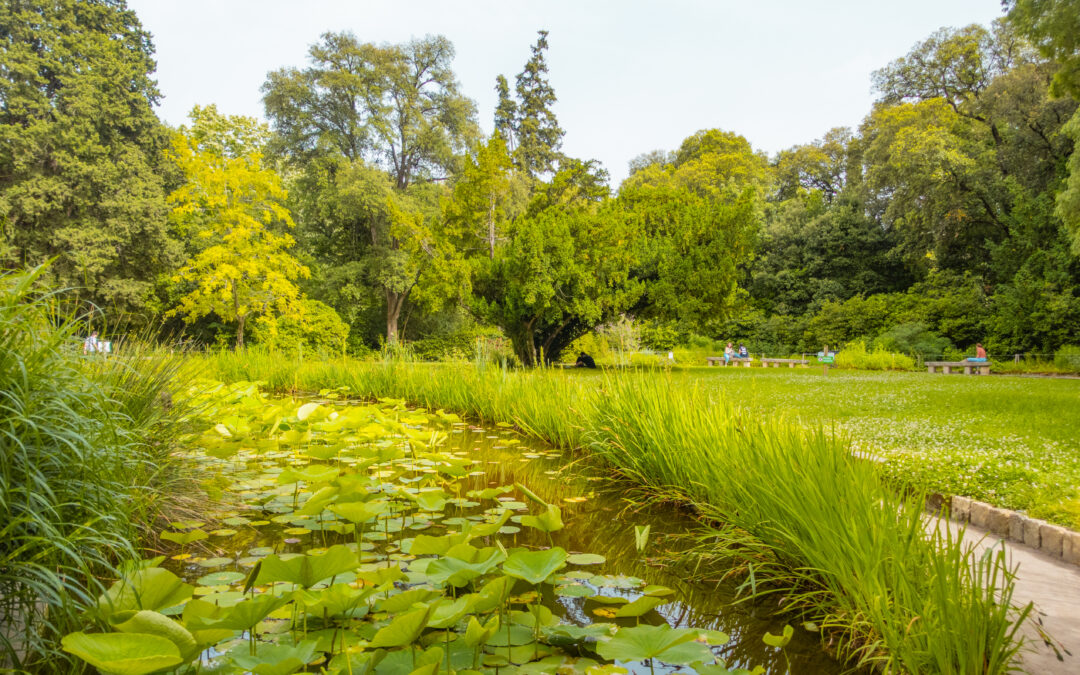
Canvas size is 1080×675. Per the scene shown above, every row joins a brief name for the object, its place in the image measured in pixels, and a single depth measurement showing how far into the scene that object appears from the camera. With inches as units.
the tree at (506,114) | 1152.2
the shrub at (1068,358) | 523.8
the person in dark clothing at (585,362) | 630.4
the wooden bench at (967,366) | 557.6
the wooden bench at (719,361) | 714.6
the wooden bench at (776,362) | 705.0
